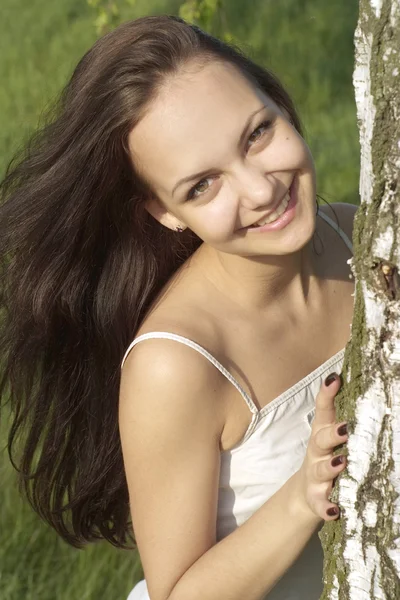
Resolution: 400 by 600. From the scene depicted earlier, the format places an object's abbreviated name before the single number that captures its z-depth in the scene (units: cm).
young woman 176
